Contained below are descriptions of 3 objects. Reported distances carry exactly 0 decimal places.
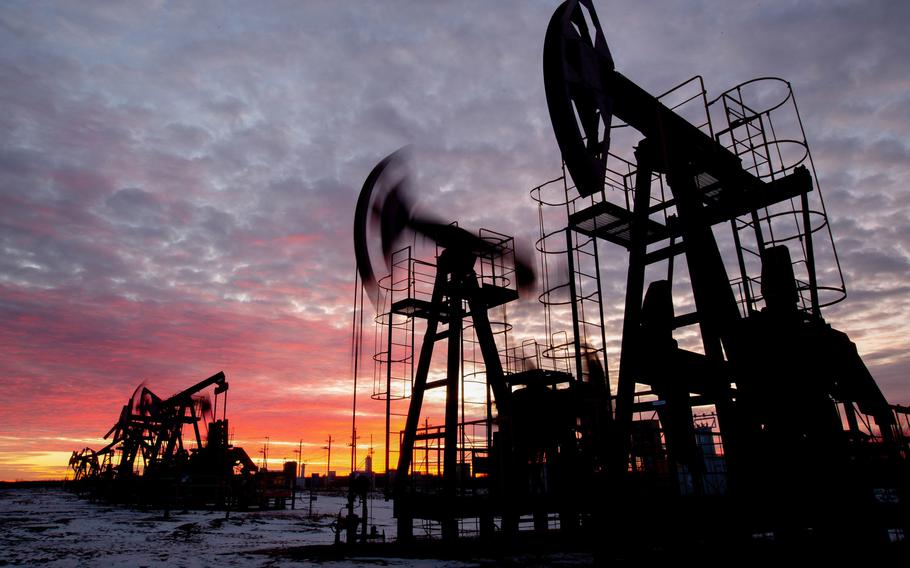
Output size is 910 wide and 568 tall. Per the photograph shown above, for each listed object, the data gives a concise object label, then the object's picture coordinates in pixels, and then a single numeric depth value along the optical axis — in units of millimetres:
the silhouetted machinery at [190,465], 35438
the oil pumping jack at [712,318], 7926
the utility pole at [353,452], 11777
